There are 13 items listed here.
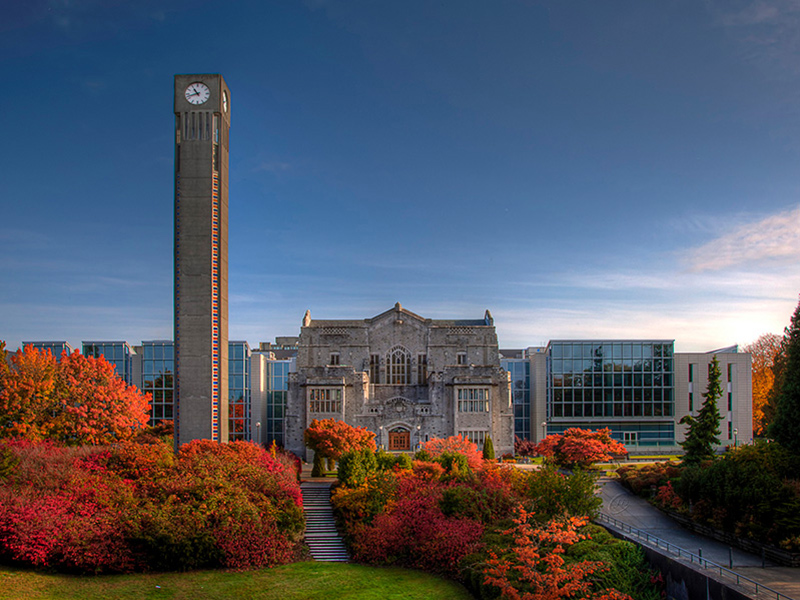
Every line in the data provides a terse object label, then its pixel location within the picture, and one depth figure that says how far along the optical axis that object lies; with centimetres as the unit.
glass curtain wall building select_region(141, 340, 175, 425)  5966
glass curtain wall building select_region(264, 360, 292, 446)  6556
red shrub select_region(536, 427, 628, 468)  4606
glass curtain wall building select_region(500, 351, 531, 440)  6700
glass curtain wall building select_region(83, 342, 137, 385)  6047
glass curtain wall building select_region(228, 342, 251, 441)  6153
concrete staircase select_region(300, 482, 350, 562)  3086
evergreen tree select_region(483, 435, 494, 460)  5055
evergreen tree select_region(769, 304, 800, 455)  3073
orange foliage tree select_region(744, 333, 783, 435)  6762
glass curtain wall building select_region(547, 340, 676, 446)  6244
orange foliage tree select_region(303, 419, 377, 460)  4450
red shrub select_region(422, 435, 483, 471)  4370
